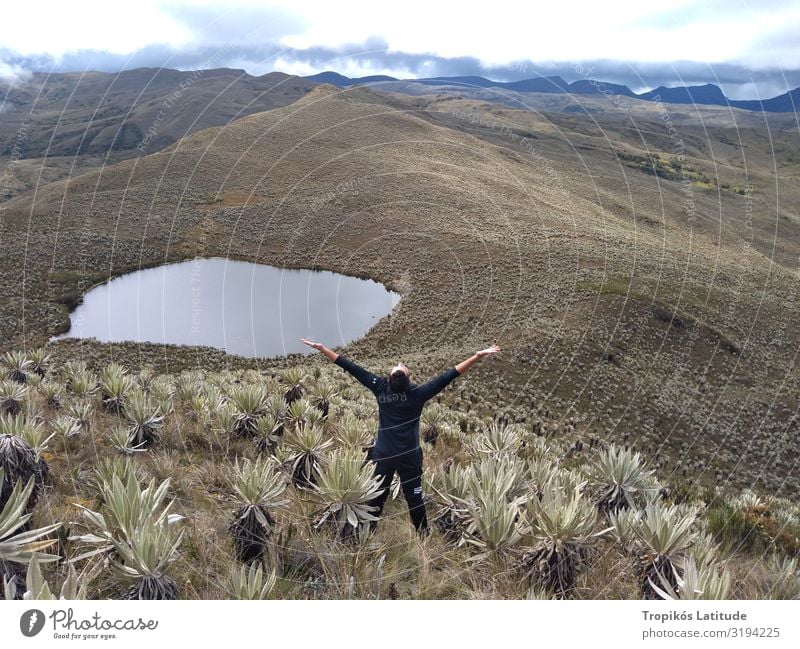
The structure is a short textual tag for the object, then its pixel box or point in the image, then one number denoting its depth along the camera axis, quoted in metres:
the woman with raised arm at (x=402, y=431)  5.53
